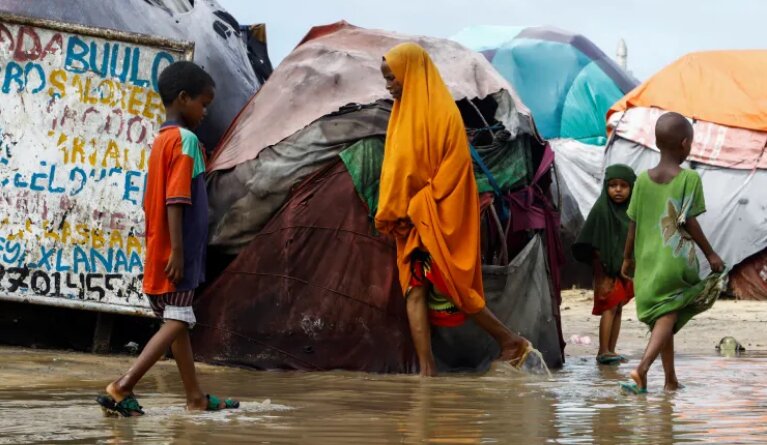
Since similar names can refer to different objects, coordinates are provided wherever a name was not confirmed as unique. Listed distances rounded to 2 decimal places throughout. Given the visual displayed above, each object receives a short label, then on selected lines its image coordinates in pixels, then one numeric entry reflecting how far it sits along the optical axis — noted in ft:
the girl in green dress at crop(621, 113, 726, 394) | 44.65
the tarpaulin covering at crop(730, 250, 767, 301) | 108.78
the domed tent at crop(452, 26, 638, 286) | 142.82
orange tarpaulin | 109.19
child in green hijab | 62.34
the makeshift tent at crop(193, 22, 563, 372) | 50.67
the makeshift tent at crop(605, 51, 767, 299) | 108.37
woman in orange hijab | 48.80
